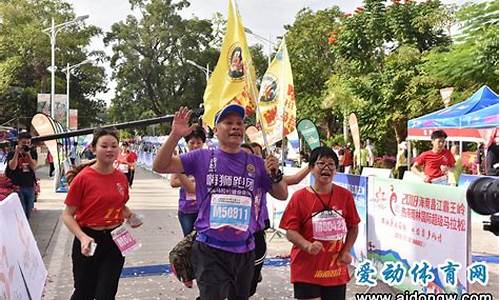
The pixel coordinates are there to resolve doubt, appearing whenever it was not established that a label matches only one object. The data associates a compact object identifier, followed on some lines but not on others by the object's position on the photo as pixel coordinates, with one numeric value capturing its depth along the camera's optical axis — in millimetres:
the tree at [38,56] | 46594
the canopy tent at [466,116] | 11227
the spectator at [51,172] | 27409
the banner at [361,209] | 6734
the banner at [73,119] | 43188
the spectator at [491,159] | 11311
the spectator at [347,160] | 23625
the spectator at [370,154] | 23703
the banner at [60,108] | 32531
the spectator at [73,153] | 21469
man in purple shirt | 3795
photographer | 9469
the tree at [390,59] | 22156
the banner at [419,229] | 4914
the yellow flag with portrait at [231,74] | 5371
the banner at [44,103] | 34750
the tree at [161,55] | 59344
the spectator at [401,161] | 19188
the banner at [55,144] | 12922
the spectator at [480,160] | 16406
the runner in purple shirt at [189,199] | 5832
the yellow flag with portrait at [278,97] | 11609
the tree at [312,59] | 36344
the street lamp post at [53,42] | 26977
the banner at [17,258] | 4188
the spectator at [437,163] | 9023
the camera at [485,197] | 2553
